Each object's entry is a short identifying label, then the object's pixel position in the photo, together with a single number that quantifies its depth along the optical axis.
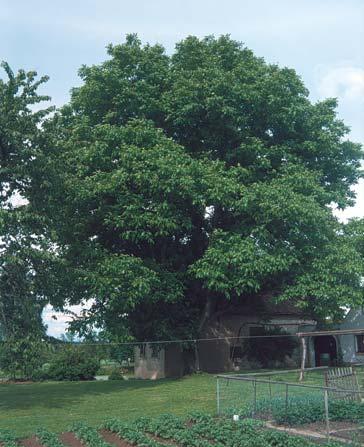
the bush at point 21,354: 17.94
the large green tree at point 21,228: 18.58
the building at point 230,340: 32.25
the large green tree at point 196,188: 24.28
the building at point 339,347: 36.98
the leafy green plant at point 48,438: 12.44
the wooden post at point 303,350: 26.24
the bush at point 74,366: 36.00
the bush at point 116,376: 36.00
